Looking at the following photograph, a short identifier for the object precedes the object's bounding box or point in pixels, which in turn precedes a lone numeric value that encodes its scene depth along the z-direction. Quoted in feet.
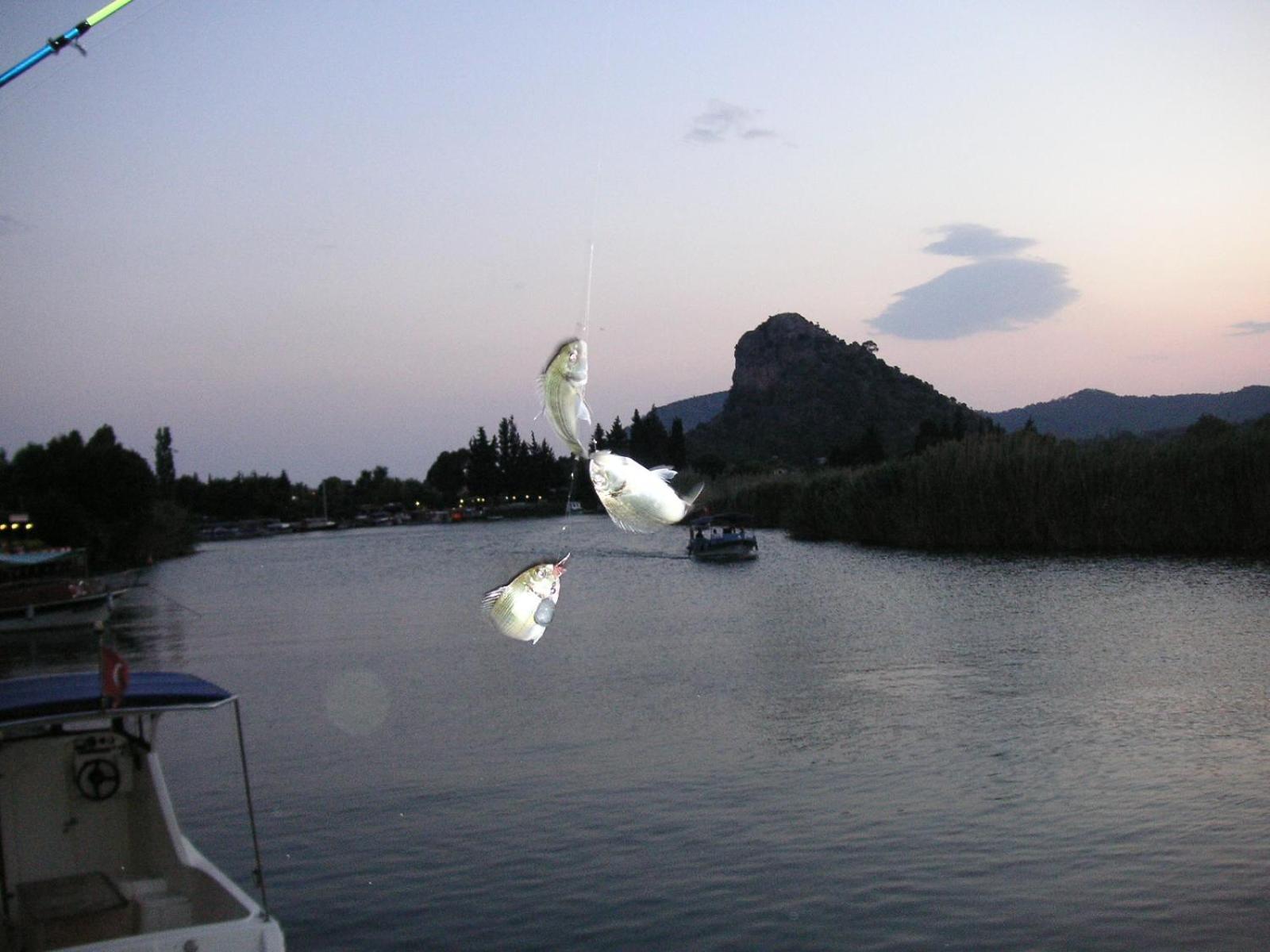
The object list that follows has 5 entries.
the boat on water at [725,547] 180.55
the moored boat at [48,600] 136.15
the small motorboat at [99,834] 27.63
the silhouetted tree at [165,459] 438.36
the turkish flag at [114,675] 25.14
